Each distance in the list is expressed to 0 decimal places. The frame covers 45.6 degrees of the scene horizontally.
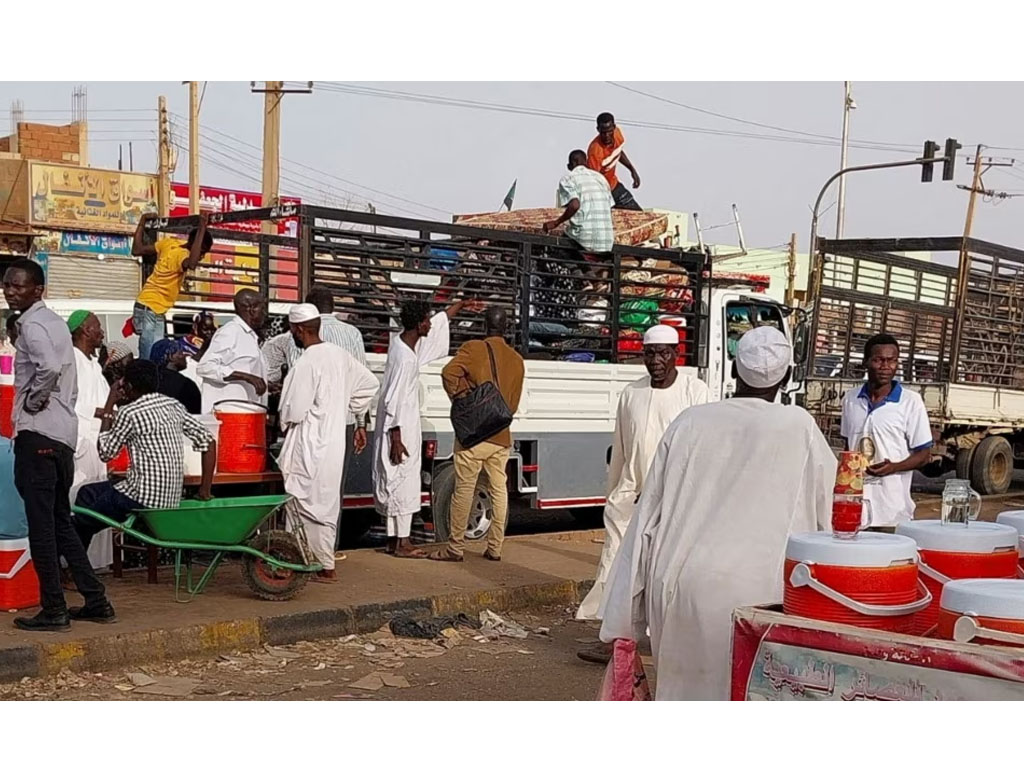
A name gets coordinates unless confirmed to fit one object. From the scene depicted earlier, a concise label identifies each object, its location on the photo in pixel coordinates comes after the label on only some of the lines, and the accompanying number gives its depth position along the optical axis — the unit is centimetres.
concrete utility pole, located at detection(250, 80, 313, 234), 1970
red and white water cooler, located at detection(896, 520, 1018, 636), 333
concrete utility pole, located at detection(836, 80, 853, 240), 3388
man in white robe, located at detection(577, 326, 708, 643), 653
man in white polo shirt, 616
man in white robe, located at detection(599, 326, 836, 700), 369
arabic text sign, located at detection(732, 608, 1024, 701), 267
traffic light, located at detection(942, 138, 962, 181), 2255
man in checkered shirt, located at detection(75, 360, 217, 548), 687
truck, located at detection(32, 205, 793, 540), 933
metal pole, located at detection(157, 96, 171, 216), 2641
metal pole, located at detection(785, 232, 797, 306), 2942
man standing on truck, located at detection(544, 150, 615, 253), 1052
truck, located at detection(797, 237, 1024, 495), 1588
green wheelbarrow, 690
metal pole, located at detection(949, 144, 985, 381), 1570
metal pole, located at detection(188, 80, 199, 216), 2488
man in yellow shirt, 974
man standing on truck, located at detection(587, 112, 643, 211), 1198
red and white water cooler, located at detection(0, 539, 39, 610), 657
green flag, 1318
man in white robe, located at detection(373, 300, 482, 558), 879
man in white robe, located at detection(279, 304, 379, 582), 798
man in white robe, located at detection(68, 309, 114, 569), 762
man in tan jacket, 879
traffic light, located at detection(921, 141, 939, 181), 2294
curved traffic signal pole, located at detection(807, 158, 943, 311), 1614
